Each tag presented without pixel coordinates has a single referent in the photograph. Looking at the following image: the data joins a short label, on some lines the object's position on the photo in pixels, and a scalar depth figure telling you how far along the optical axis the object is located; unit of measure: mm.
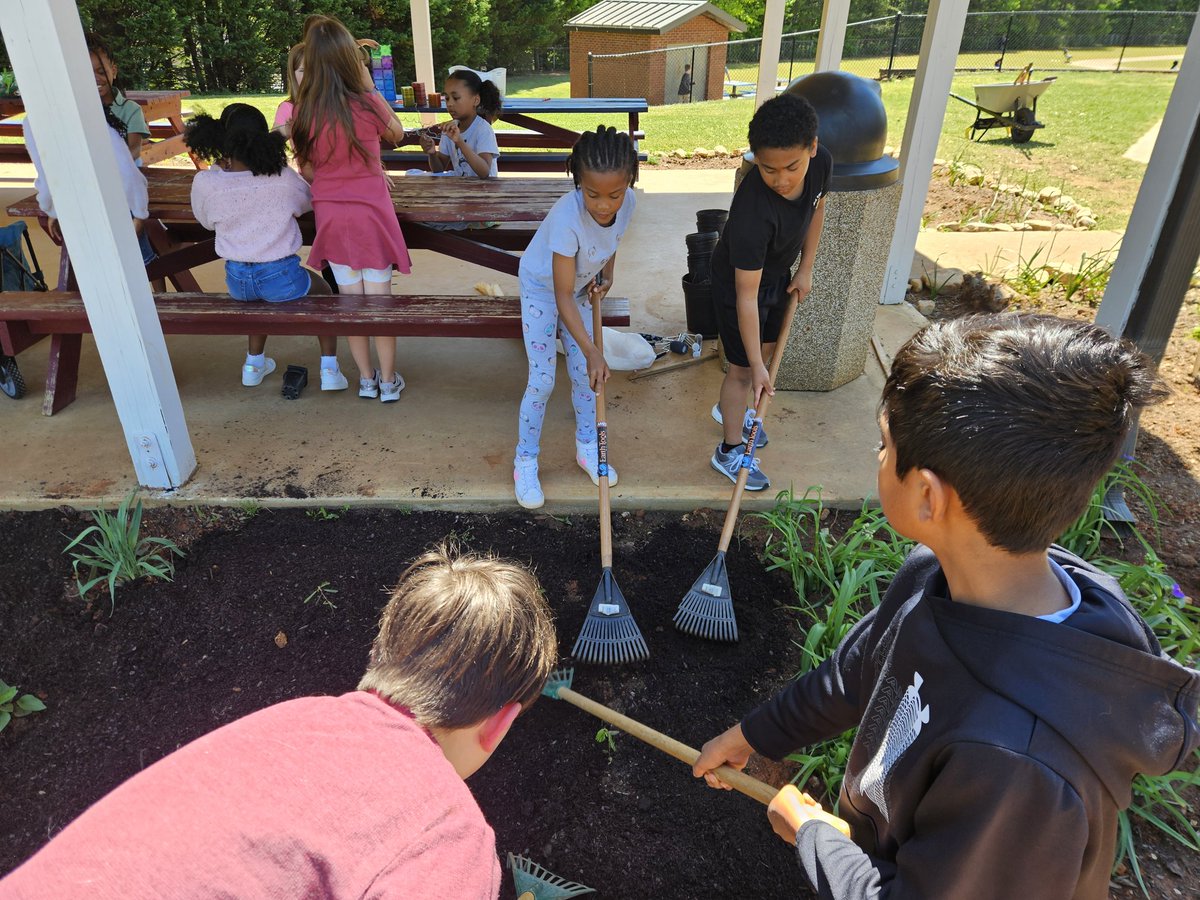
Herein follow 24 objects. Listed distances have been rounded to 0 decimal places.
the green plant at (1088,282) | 4730
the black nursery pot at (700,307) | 4195
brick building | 23578
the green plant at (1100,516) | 2656
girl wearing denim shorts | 3348
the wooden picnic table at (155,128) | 6801
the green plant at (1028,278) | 4883
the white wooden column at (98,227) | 2285
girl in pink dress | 3184
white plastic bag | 3934
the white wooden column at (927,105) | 4070
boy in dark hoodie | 862
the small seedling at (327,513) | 2998
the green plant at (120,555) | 2609
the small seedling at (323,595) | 2611
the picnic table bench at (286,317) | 3363
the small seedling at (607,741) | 2194
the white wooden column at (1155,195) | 2814
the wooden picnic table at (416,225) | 3645
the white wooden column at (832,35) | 4734
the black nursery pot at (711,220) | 4430
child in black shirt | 2535
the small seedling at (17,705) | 2246
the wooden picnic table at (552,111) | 6973
